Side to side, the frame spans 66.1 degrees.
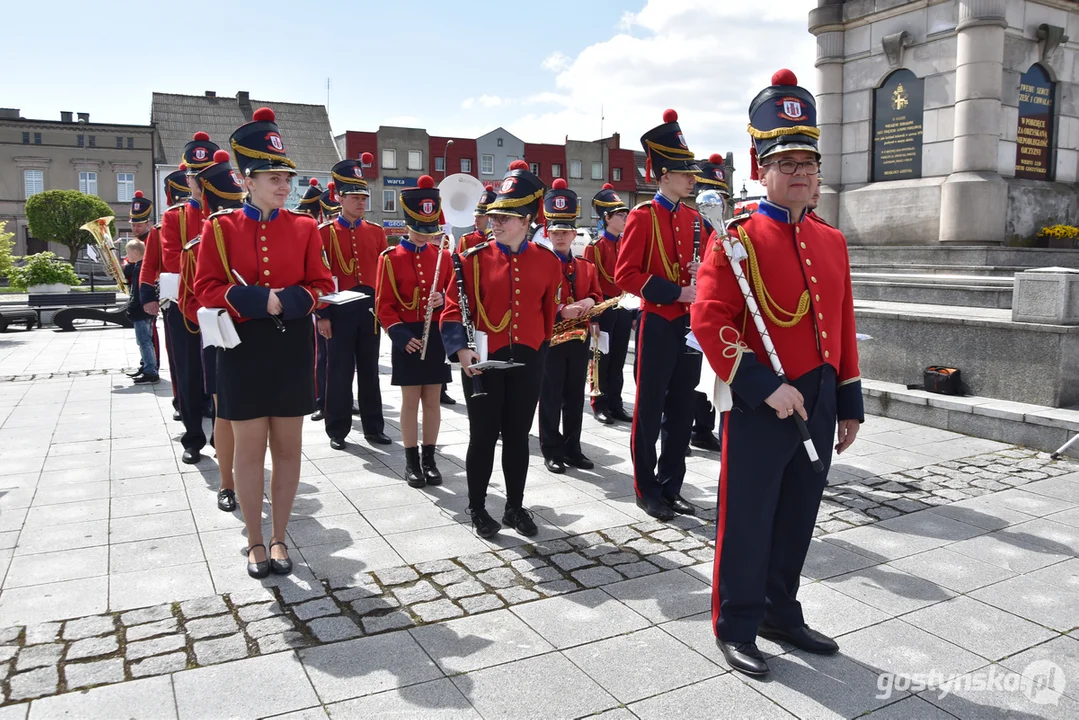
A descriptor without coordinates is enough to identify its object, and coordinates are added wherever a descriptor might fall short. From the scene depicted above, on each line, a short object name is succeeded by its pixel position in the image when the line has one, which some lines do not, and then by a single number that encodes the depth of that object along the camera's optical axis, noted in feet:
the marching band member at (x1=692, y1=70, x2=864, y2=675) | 11.70
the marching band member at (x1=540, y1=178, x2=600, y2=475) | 23.68
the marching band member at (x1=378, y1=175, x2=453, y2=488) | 21.76
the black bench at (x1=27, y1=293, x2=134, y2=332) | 65.36
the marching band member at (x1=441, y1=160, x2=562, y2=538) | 17.22
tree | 159.94
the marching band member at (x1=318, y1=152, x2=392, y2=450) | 25.94
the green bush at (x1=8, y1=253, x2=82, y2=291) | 81.97
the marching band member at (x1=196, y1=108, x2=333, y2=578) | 15.10
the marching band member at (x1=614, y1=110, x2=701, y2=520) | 19.30
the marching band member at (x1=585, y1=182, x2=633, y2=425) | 30.01
